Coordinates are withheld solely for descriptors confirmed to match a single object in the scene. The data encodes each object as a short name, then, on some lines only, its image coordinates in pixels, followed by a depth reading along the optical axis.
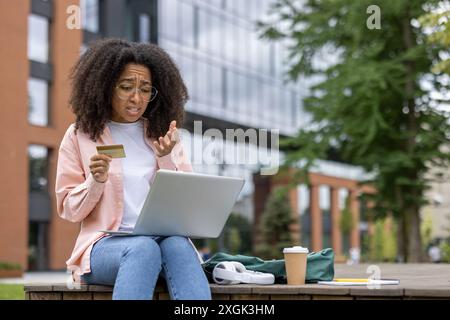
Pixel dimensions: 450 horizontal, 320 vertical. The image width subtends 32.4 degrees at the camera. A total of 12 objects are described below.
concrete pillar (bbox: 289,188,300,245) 34.00
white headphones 4.10
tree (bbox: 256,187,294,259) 33.53
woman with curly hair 3.67
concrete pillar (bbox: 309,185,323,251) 45.22
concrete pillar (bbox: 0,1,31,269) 28.03
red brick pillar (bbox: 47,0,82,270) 30.09
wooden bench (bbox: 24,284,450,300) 3.50
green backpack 4.25
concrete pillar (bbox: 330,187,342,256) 47.88
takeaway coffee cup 4.06
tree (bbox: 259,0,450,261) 16.36
